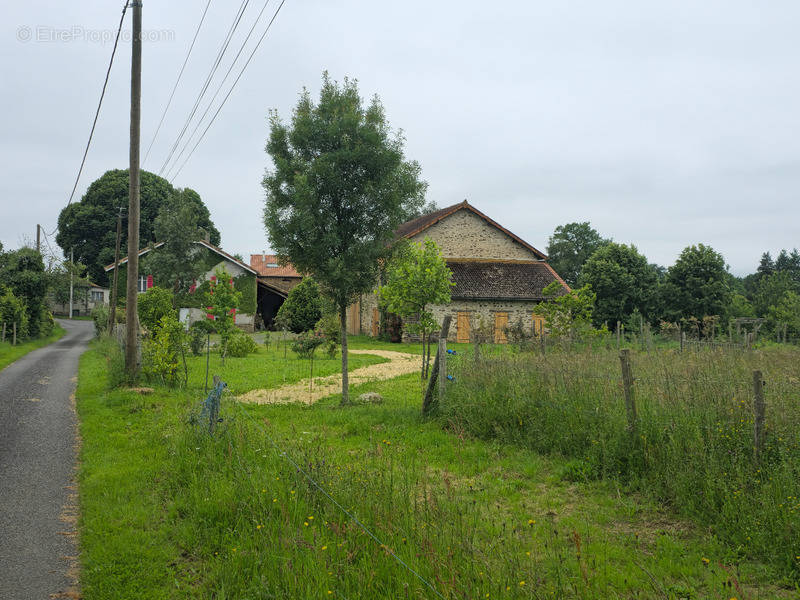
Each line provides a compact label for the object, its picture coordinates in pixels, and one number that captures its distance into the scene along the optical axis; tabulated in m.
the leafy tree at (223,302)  21.03
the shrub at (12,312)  27.69
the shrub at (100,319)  34.57
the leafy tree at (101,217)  54.81
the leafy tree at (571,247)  64.62
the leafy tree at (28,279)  30.75
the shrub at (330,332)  24.03
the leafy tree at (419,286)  16.20
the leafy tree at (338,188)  11.44
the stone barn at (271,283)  46.97
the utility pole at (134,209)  13.94
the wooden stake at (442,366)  9.98
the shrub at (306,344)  23.02
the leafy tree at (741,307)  45.31
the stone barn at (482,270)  32.75
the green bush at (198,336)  23.81
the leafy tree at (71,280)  46.02
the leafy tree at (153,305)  28.00
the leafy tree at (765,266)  71.57
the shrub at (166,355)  13.85
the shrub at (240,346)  25.09
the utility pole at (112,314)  30.58
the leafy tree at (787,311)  34.47
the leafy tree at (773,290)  49.22
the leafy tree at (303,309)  38.16
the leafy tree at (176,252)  39.03
